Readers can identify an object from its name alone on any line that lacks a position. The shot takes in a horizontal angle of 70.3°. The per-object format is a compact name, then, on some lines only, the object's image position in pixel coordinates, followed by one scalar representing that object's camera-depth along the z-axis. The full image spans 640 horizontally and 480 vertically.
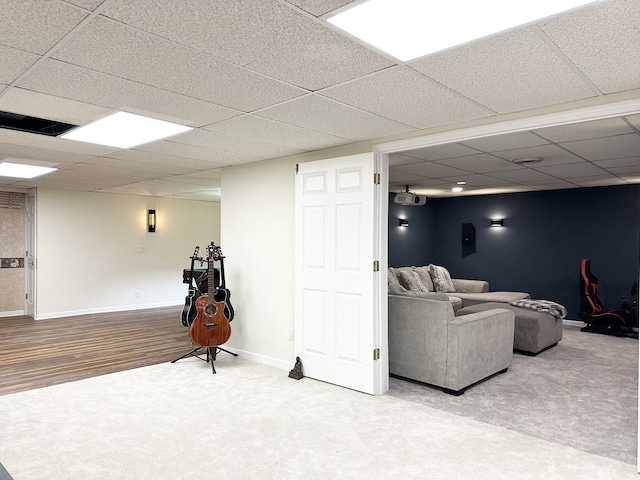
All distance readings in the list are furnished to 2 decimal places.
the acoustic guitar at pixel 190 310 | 4.95
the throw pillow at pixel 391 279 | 4.77
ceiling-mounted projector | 7.24
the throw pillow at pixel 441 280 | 7.87
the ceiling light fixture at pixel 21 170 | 5.22
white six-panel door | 3.91
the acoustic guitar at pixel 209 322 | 4.57
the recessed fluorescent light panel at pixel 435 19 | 1.68
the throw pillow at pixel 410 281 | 6.86
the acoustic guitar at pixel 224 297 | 4.88
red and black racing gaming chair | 6.53
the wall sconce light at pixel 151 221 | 8.95
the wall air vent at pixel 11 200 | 7.77
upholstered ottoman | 5.33
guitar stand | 4.68
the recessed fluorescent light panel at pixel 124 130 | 3.27
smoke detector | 4.86
